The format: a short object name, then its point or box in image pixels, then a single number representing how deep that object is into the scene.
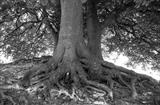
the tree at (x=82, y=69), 4.05
